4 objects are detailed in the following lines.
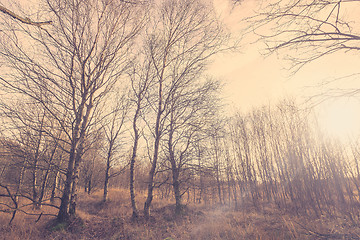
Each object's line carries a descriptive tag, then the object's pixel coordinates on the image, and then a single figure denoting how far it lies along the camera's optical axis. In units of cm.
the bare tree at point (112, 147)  1642
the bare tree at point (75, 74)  593
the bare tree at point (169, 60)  859
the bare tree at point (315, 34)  266
